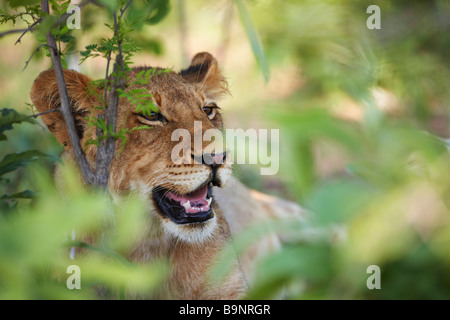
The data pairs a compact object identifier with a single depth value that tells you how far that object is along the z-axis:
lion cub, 2.38
